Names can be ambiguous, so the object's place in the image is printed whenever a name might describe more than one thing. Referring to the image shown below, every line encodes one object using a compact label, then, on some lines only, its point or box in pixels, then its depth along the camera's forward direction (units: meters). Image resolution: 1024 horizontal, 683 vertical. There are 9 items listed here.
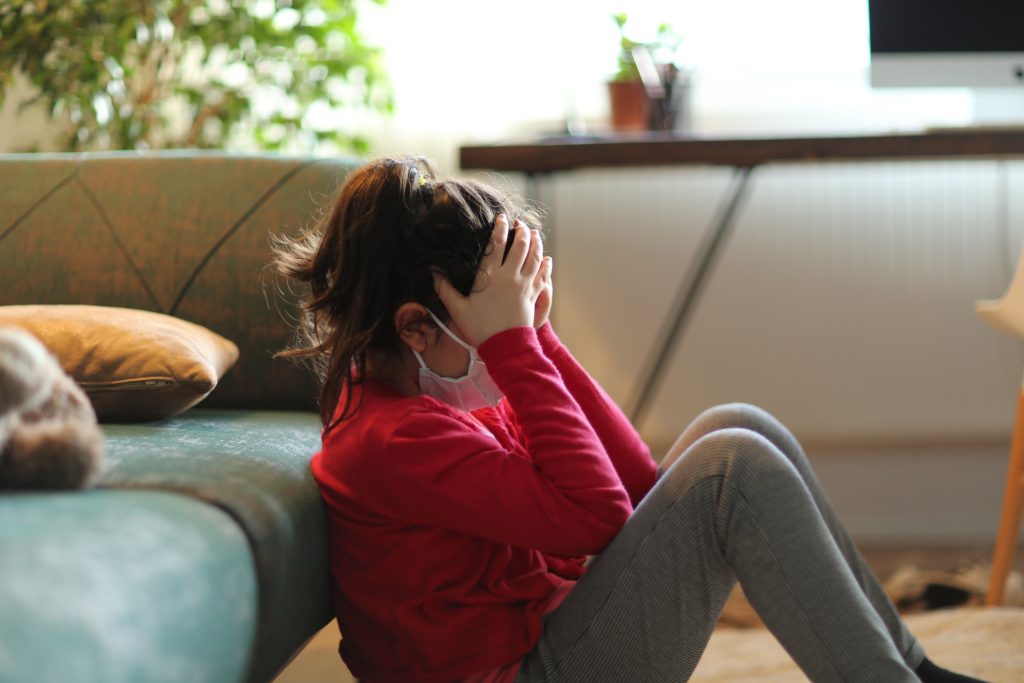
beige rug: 3.60
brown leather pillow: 3.23
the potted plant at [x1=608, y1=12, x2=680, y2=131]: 4.43
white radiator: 4.49
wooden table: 4.02
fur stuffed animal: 2.54
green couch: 2.13
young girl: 2.96
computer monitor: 4.24
